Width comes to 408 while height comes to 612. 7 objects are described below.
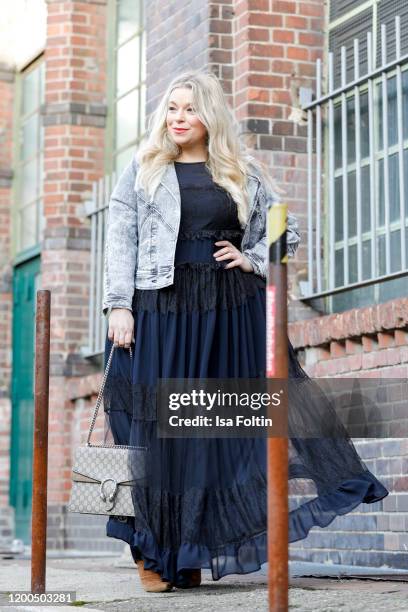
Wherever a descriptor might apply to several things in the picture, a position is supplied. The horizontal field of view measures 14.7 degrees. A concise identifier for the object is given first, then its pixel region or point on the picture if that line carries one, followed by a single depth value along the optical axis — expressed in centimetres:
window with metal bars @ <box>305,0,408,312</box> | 787
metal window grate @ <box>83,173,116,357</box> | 1169
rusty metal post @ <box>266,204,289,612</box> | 366
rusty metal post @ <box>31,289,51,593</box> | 536
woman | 593
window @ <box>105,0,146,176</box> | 1208
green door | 1336
